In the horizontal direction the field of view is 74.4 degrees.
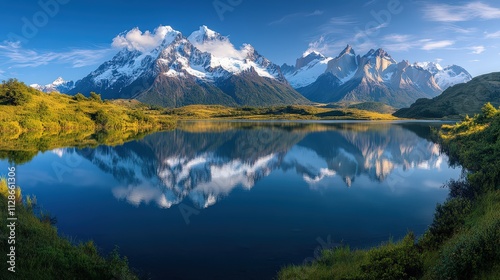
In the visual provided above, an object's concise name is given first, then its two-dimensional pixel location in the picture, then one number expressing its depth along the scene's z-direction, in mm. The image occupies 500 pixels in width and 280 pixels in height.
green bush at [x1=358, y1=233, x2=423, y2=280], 15891
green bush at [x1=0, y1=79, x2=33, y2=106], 136875
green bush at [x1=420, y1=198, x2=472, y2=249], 20328
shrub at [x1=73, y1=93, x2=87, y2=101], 189488
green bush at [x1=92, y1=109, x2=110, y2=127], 164375
